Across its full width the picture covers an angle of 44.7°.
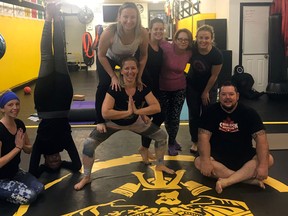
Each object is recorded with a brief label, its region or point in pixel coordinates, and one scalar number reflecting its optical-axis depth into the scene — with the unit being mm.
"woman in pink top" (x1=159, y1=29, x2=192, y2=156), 3498
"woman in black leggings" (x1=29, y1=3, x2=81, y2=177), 3215
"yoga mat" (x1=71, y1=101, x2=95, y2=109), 5749
